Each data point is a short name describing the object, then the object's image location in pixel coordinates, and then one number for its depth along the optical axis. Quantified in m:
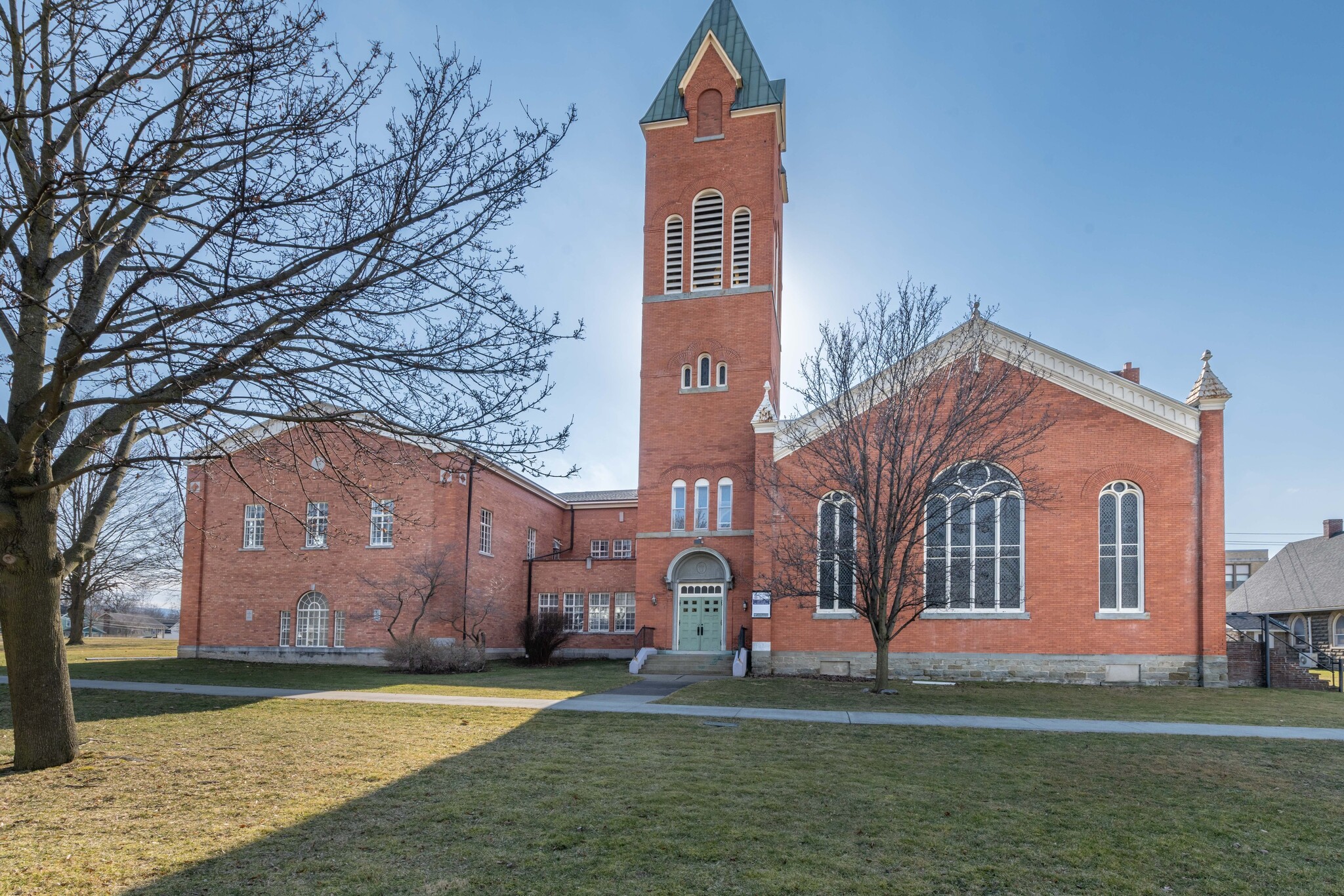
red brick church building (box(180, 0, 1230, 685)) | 25.05
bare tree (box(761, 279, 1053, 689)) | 20.55
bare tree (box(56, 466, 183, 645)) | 39.94
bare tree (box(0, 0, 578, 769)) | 7.49
